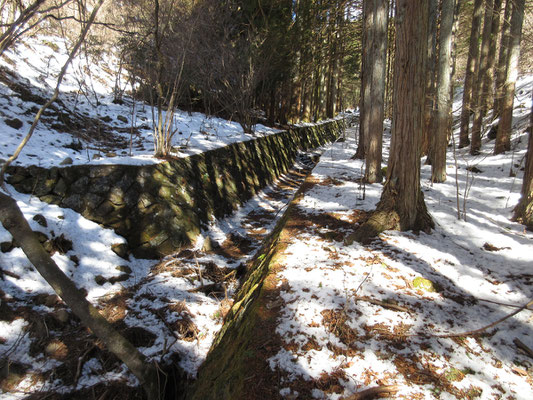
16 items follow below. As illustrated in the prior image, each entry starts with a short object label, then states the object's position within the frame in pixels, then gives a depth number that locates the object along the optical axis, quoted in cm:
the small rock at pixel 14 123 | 494
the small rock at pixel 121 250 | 411
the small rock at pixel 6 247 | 327
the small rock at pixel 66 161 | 449
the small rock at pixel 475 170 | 699
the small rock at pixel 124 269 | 394
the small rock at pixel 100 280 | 367
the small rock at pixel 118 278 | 375
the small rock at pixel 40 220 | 364
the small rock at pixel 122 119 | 787
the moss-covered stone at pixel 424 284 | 257
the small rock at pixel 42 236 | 350
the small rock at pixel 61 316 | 295
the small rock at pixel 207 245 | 492
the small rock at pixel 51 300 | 308
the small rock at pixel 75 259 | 369
